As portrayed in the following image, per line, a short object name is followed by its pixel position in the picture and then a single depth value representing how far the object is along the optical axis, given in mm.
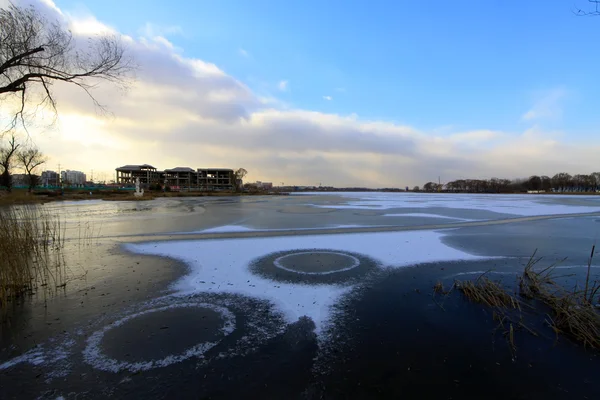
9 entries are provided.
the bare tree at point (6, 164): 43803
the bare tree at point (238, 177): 106588
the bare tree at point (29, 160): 48344
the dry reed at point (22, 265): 5121
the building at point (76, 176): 154700
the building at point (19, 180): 81912
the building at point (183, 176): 108250
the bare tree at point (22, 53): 5852
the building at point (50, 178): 109788
